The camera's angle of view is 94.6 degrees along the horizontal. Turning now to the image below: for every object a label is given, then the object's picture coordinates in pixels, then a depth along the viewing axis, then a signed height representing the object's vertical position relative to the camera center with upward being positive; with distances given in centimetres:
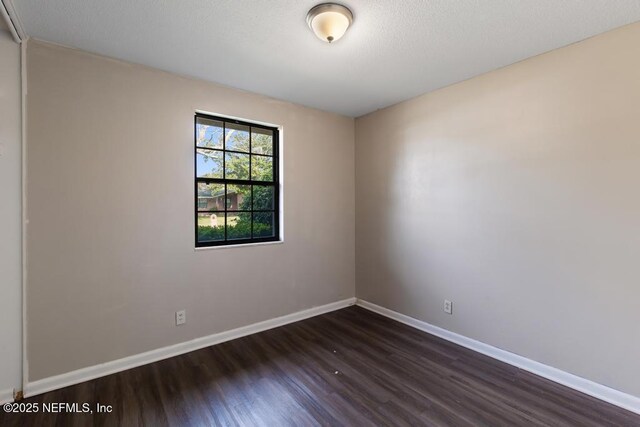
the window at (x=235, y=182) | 280 +36
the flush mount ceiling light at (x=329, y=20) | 171 +117
